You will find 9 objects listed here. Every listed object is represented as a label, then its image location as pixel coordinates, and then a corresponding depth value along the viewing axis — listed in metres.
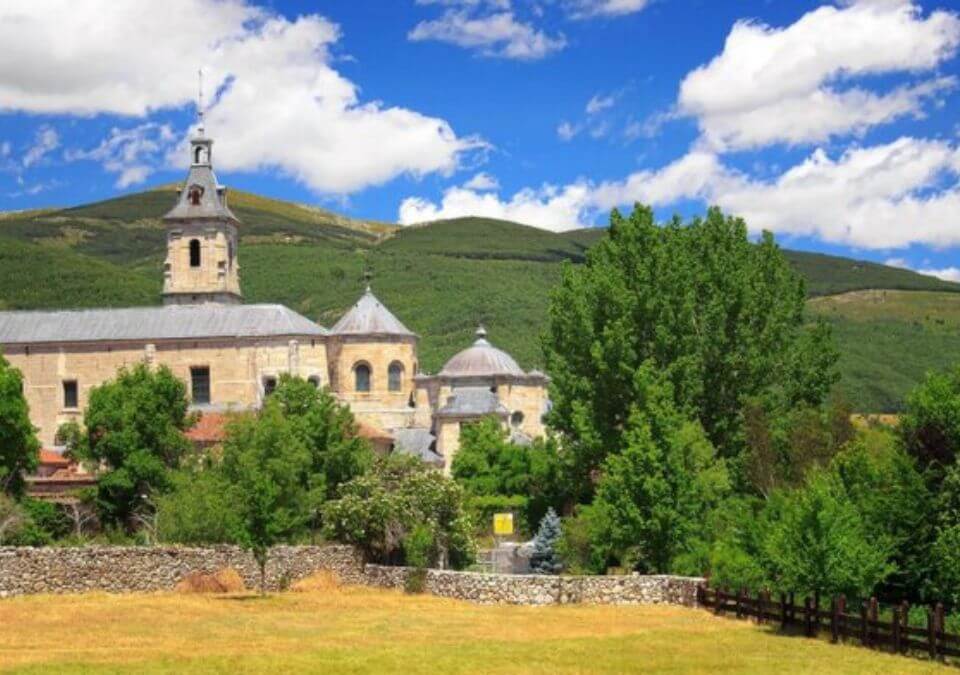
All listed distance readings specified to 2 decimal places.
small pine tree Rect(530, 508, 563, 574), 47.17
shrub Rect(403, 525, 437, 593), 43.62
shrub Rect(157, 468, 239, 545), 42.25
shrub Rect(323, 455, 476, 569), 44.12
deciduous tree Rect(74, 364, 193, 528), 53.88
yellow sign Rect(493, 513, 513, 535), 56.97
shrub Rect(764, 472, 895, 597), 30.45
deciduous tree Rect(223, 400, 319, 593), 39.41
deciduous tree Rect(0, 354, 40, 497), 50.16
